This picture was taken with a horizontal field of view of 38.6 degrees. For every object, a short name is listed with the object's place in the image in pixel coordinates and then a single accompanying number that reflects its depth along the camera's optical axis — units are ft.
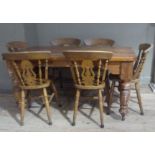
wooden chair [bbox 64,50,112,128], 6.83
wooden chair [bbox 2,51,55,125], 7.06
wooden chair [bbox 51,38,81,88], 11.12
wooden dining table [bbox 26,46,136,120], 7.50
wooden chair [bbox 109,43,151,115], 7.91
